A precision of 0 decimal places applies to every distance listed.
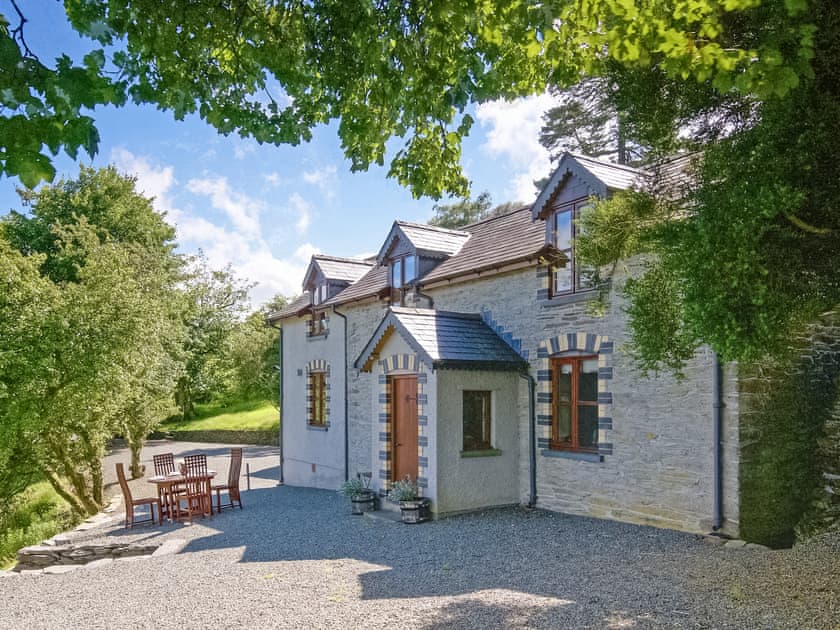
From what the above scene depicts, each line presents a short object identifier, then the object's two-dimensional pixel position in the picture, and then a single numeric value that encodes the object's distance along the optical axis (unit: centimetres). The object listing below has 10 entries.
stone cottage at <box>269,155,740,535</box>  1019
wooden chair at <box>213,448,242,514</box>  1505
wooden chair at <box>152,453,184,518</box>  1421
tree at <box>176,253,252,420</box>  3834
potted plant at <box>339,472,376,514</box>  1328
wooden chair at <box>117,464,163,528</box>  1375
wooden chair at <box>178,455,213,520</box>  1402
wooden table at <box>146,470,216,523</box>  1386
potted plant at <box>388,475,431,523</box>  1177
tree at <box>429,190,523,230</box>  3800
